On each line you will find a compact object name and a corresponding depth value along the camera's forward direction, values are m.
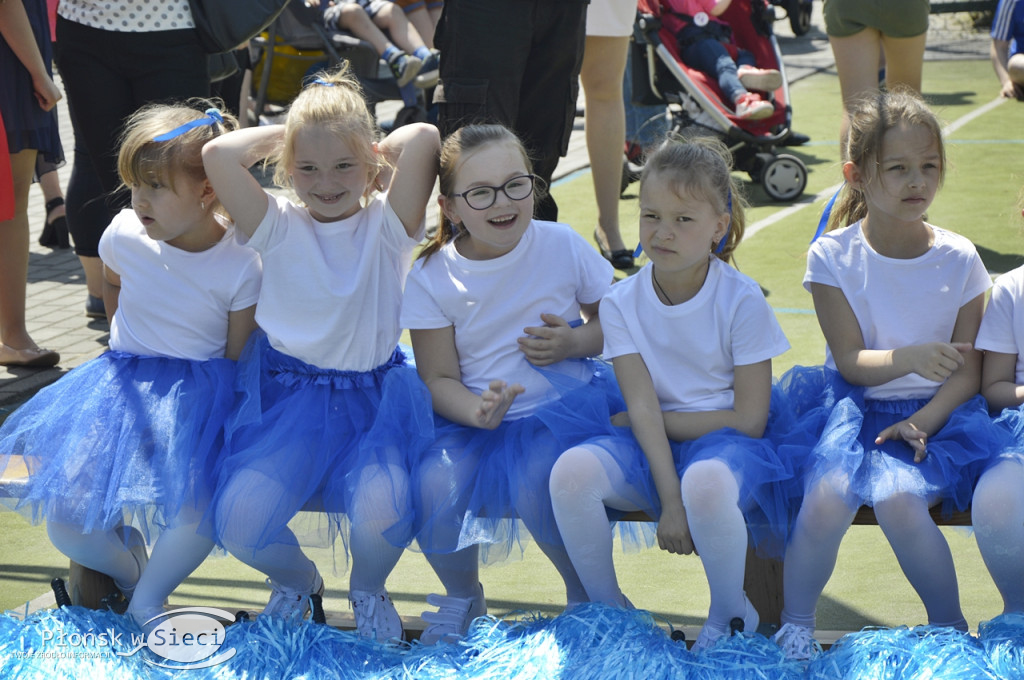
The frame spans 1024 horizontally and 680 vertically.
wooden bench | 5.04
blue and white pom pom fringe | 4.21
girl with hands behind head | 4.93
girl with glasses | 4.82
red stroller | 12.32
